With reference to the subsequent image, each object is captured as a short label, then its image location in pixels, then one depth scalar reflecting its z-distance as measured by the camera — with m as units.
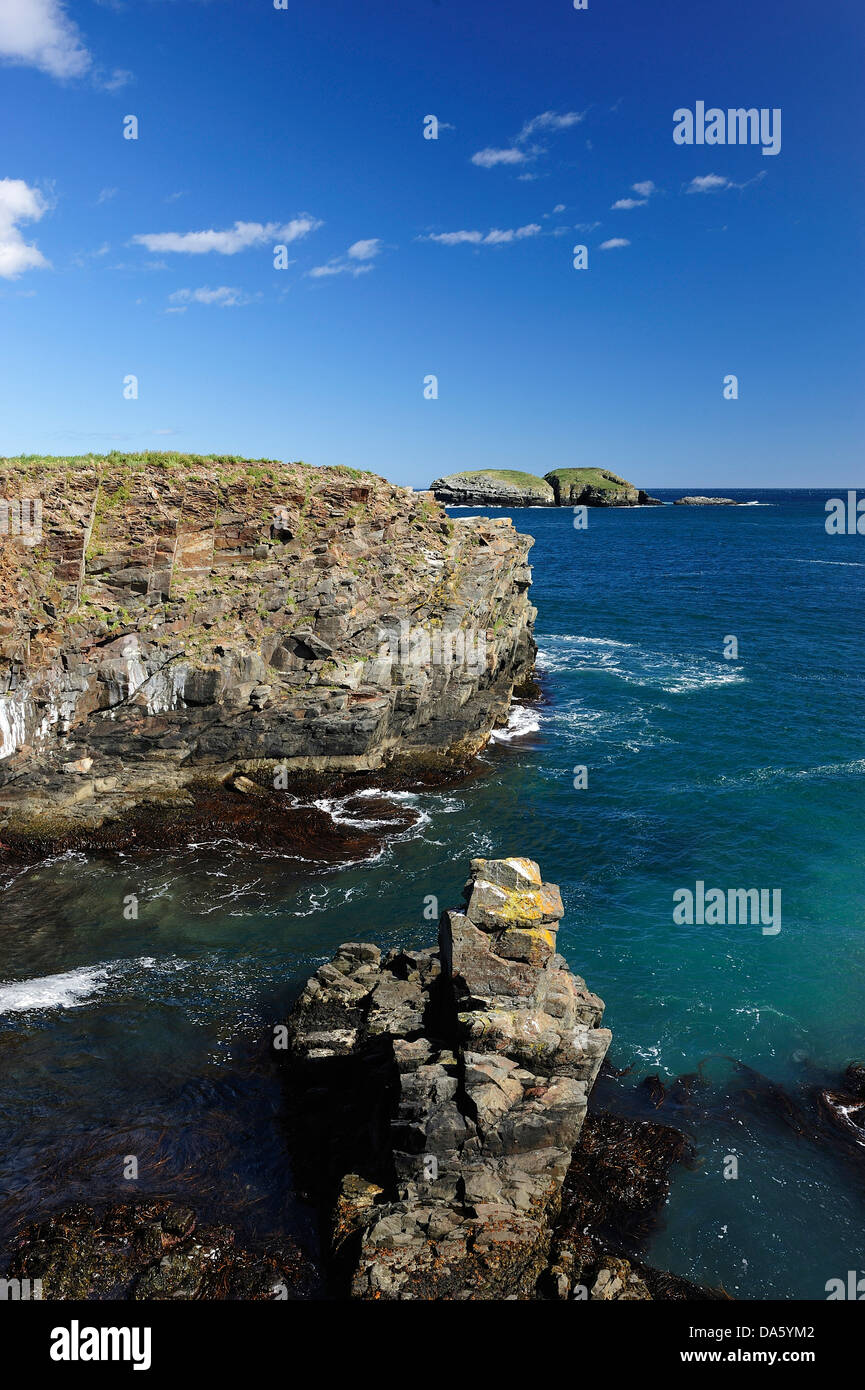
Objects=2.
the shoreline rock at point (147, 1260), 13.63
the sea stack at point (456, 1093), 13.66
